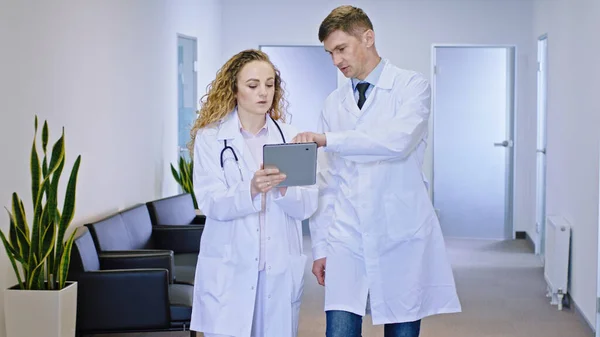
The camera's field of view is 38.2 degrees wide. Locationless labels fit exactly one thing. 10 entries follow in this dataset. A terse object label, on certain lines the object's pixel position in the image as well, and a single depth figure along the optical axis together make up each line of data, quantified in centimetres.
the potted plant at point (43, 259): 361
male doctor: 266
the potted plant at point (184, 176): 688
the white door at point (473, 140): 912
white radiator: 562
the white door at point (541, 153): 783
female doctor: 264
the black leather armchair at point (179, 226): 532
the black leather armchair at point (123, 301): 410
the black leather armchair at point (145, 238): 459
